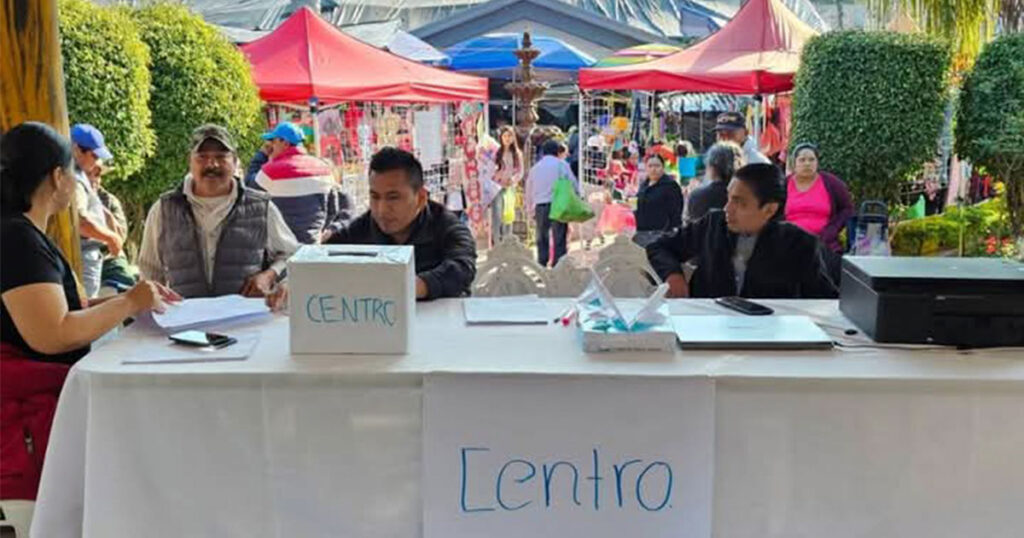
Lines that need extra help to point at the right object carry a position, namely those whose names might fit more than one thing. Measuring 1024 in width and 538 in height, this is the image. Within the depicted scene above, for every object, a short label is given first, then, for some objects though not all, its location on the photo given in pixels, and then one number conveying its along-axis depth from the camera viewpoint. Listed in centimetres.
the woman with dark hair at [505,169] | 827
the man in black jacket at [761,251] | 263
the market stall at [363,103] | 653
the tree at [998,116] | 584
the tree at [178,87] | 572
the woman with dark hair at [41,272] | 181
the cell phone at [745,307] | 220
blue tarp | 1085
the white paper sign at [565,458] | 172
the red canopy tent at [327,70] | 644
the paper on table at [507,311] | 213
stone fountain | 802
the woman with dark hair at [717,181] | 459
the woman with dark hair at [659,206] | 561
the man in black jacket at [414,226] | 249
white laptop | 187
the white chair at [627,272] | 283
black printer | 185
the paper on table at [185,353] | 180
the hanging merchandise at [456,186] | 797
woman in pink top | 485
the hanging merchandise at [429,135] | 862
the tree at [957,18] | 598
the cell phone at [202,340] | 189
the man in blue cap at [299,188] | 472
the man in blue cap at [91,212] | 386
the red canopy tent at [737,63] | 698
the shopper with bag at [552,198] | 699
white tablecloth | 172
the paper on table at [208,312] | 205
